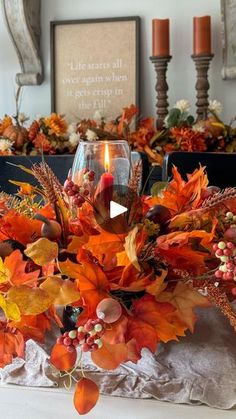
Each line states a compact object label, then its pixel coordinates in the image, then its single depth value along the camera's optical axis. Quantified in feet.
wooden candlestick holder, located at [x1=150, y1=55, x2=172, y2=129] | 8.46
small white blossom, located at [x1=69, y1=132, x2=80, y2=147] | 7.78
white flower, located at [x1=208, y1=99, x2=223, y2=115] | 8.13
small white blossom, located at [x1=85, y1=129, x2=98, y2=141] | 7.50
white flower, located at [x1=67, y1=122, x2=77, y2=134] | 8.05
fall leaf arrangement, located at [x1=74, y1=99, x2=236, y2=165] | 7.32
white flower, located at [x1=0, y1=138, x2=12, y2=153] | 7.69
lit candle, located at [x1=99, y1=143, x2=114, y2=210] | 1.86
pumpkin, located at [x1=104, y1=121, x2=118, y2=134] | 7.87
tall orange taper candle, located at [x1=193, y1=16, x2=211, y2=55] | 8.23
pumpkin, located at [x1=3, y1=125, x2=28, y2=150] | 7.97
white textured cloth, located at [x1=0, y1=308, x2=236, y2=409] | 1.83
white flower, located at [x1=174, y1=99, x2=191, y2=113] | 8.02
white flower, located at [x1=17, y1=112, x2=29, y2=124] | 8.28
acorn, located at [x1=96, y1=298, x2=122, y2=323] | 1.59
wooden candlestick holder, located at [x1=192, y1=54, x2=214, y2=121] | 8.38
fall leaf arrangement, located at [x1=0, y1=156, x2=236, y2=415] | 1.61
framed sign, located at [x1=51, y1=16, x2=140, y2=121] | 9.04
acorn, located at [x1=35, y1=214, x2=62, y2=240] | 1.87
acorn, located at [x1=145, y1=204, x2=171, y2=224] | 1.91
